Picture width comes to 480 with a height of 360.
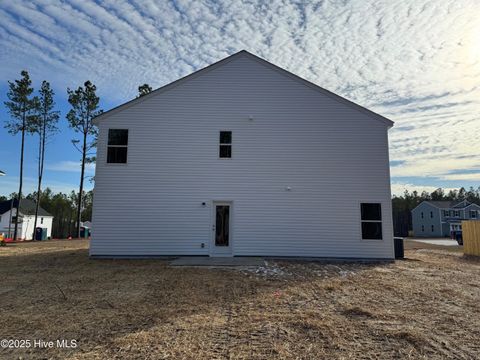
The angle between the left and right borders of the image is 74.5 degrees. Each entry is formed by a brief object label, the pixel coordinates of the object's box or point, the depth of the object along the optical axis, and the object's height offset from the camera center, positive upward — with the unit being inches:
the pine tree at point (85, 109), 1056.8 +367.7
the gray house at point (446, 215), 1894.7 +24.4
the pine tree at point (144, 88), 1022.4 +420.0
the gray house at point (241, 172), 474.6 +70.6
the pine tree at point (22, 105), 996.6 +358.6
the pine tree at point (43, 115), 1055.0 +347.0
